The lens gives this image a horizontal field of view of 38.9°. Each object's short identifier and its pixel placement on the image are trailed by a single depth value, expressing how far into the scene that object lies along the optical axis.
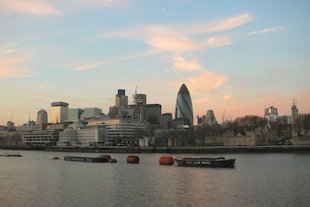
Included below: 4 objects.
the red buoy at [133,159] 93.19
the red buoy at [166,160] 86.38
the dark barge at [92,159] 100.18
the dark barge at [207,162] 74.94
